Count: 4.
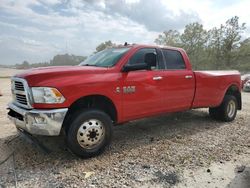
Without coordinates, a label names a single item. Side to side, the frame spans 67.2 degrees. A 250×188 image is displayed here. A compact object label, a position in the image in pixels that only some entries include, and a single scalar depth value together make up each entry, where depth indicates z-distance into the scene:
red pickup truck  2.85
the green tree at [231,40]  22.90
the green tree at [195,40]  24.49
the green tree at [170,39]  27.53
